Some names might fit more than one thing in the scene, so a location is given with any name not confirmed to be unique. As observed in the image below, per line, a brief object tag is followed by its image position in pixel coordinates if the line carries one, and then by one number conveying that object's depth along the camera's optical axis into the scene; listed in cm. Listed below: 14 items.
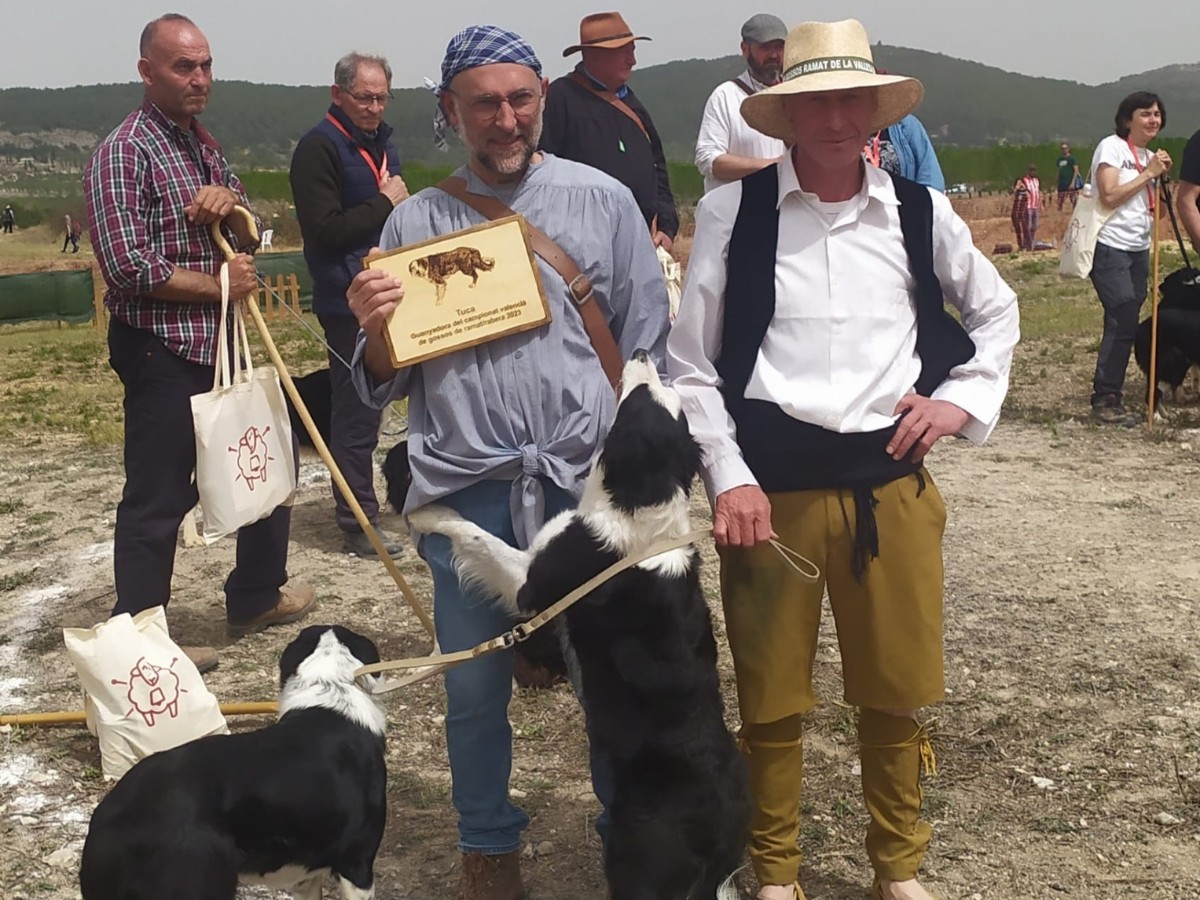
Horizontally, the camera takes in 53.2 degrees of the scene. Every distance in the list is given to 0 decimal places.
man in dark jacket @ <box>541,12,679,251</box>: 554
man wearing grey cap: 582
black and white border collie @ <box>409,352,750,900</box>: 269
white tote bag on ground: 357
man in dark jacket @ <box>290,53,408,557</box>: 554
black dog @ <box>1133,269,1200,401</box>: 847
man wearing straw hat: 271
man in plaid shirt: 405
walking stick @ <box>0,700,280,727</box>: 418
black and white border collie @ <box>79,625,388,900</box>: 253
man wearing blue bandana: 274
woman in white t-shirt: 790
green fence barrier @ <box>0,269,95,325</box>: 1791
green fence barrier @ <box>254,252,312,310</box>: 1827
